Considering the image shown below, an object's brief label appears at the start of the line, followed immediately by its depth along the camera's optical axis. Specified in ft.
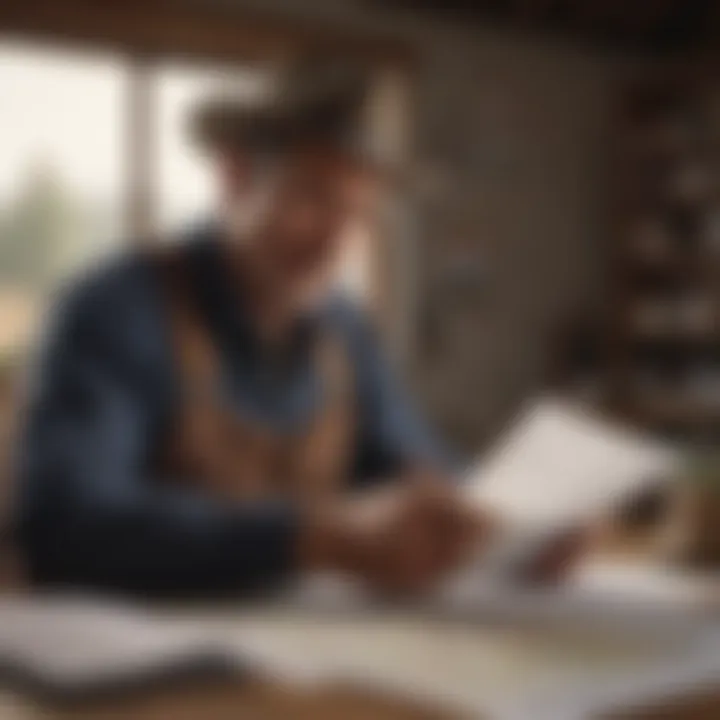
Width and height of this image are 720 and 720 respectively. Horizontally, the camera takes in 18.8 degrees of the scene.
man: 8.75
